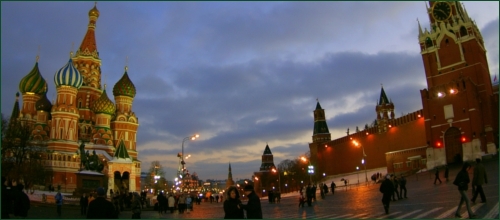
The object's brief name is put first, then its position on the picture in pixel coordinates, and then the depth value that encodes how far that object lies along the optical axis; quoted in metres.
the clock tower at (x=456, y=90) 47.75
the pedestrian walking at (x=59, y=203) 20.25
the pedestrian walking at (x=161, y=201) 23.42
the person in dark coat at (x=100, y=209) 6.91
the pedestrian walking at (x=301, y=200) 22.53
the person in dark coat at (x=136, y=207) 13.33
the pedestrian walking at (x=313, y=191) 26.32
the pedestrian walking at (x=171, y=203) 22.81
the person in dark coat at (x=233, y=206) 6.93
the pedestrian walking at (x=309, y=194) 22.78
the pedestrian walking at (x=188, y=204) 25.62
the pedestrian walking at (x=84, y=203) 20.88
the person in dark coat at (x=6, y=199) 10.20
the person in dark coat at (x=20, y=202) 10.20
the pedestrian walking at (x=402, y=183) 20.33
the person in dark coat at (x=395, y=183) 19.72
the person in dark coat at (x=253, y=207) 6.76
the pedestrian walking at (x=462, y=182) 10.01
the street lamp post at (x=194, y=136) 31.23
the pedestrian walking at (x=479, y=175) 11.58
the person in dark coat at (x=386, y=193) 13.18
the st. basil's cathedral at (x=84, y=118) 49.38
